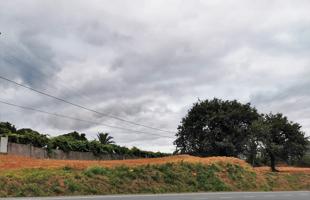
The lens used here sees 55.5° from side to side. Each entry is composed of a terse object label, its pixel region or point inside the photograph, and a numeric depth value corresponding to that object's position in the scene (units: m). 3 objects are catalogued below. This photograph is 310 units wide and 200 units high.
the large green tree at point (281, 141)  43.05
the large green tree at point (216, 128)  42.54
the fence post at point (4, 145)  26.56
